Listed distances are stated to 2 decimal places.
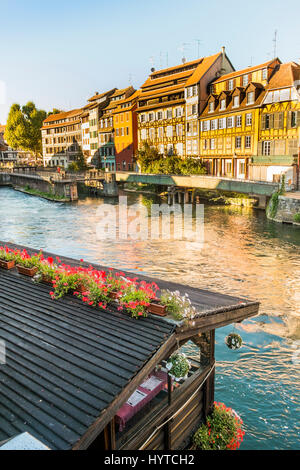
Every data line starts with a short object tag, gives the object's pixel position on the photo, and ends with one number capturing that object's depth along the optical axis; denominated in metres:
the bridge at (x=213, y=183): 36.12
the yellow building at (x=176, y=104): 54.56
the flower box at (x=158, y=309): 7.53
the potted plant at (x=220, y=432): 8.72
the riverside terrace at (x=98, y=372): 5.34
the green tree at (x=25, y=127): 102.19
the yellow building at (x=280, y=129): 40.38
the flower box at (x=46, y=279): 9.62
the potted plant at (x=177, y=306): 7.39
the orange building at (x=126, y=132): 69.31
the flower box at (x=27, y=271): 10.17
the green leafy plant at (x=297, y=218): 33.41
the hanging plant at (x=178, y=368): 7.08
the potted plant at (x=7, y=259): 10.84
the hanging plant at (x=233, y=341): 10.25
